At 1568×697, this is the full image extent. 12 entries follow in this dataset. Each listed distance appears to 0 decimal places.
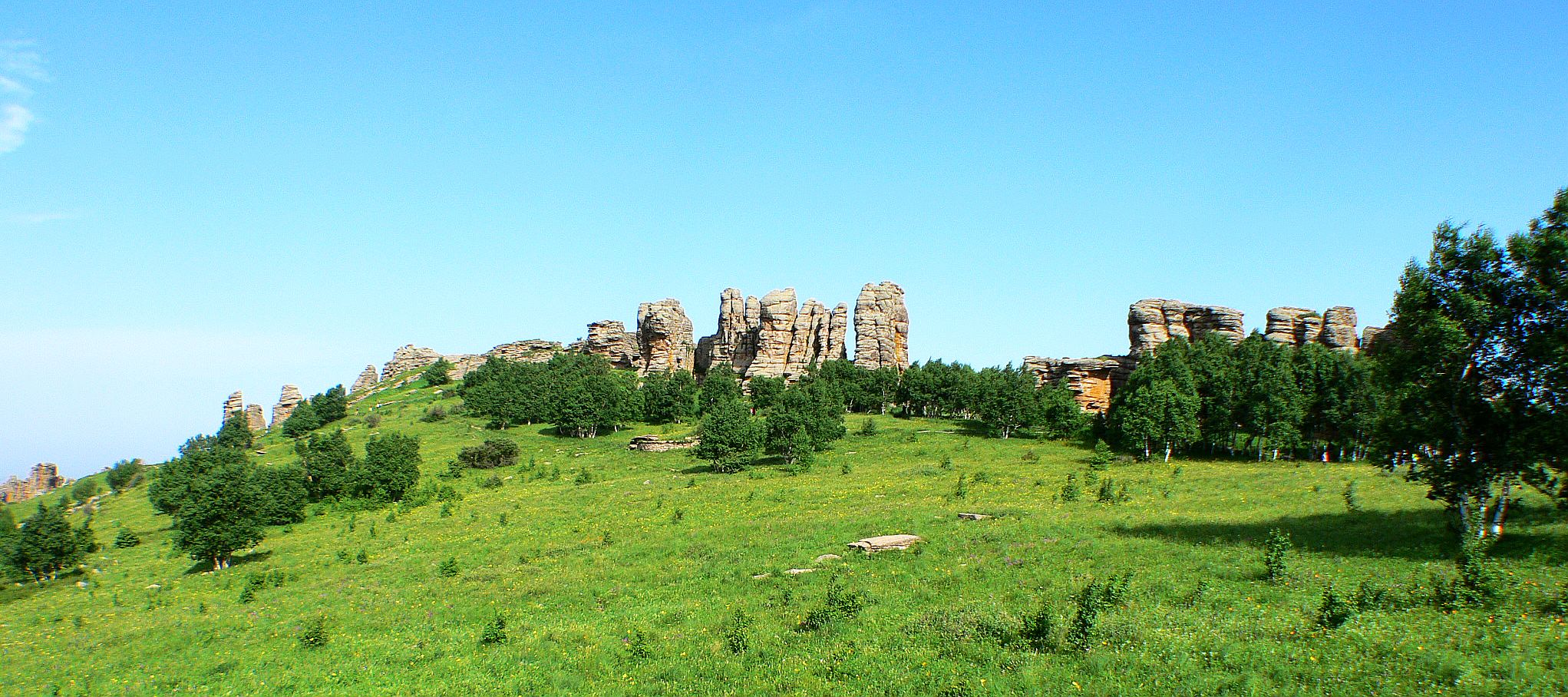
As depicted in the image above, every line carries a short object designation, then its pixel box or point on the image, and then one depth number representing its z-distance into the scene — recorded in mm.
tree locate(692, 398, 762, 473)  58469
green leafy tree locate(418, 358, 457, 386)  140500
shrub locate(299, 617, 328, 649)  22297
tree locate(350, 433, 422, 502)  55188
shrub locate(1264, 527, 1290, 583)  18875
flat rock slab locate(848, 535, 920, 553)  27125
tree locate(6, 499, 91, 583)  42094
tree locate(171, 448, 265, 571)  38031
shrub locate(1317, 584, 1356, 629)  14680
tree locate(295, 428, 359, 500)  56562
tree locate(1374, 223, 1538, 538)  22031
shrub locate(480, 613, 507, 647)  20875
